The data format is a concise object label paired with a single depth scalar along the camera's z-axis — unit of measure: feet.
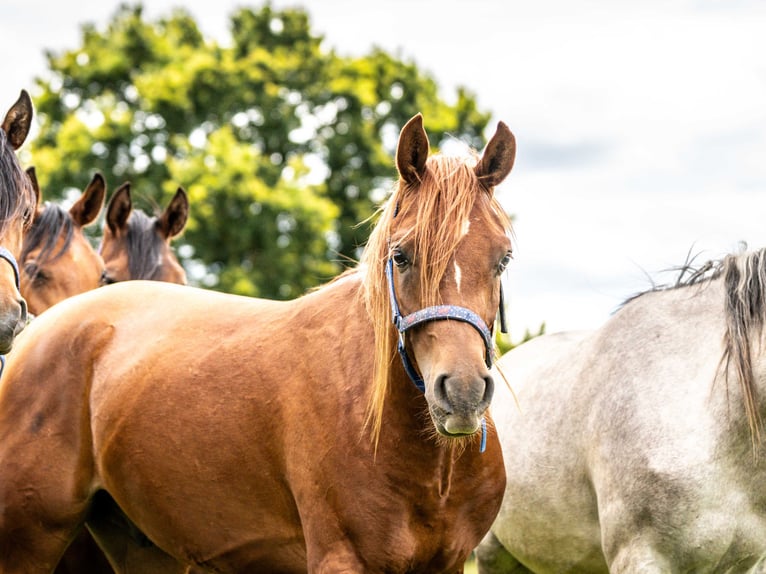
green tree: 79.56
